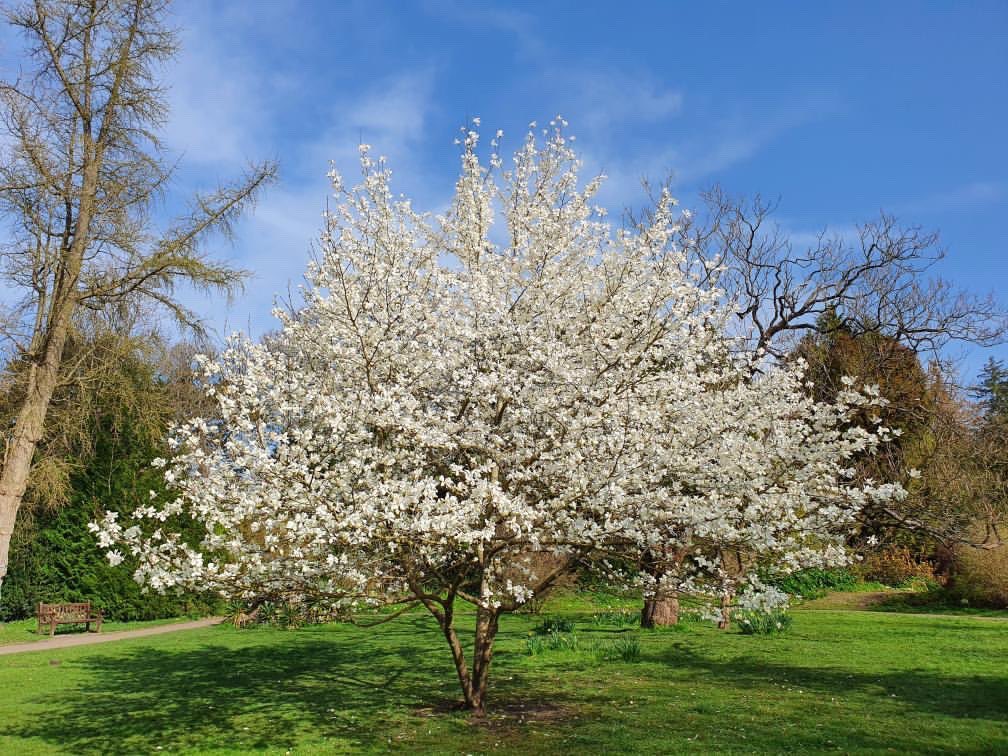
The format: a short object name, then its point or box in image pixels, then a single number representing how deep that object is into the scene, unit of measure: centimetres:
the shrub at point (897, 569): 2258
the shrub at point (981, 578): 1775
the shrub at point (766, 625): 1369
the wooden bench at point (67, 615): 1681
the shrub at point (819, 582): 2152
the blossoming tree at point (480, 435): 664
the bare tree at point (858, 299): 1842
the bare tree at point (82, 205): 1427
